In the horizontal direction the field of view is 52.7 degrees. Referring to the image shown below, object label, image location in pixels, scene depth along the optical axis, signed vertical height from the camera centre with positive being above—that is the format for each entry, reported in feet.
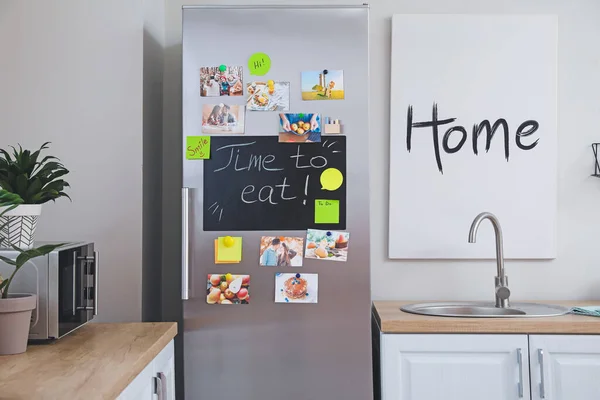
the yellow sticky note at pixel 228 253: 6.97 -0.60
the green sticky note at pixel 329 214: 7.00 -0.15
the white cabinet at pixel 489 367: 6.87 -1.89
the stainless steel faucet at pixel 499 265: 7.80 -0.81
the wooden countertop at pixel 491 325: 6.87 -1.40
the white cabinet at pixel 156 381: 4.90 -1.62
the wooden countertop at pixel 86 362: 4.13 -1.31
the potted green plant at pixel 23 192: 5.75 +0.08
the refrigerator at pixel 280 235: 6.95 -0.56
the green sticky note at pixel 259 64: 7.09 +1.61
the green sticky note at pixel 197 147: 7.02 +0.63
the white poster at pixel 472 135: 8.70 +0.97
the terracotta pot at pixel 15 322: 5.02 -1.03
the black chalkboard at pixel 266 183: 7.00 +0.21
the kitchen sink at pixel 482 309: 7.61 -1.40
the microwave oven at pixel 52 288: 5.53 -0.82
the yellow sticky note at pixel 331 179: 7.02 +0.26
